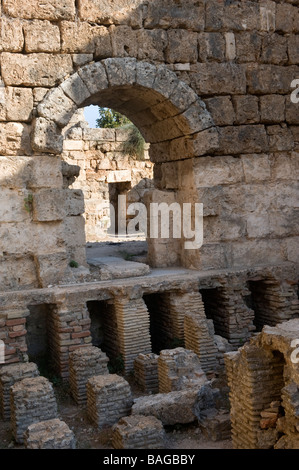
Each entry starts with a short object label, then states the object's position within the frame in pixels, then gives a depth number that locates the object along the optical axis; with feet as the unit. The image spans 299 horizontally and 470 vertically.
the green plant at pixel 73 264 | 25.41
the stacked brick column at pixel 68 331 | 23.09
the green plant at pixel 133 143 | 51.16
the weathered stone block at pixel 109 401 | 18.98
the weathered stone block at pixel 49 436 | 15.85
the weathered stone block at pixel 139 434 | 16.56
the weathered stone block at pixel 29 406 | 18.01
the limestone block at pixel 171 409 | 18.67
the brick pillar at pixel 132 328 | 23.76
